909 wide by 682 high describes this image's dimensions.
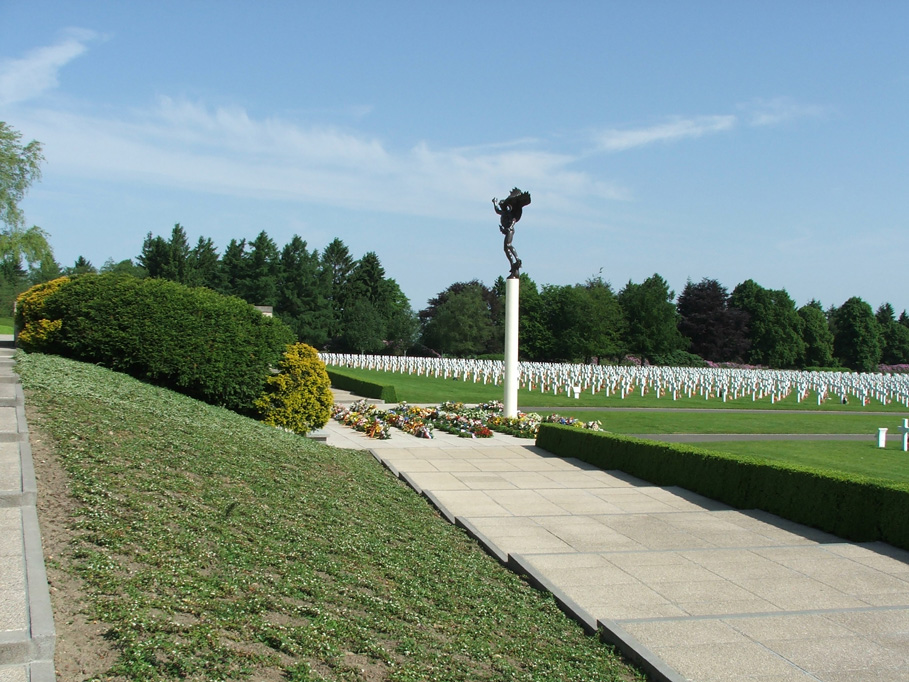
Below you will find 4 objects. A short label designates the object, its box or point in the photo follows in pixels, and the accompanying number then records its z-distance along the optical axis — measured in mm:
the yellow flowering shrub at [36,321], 12508
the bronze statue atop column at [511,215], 19781
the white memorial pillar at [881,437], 16984
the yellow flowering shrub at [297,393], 13727
